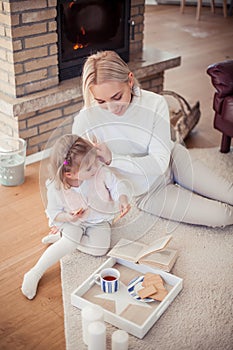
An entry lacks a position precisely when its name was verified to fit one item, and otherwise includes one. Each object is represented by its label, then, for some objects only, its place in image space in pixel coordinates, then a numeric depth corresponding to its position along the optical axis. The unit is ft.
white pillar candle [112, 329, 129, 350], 5.03
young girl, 5.46
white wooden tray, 5.44
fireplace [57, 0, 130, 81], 8.86
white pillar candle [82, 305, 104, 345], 5.18
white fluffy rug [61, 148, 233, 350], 5.37
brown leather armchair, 8.58
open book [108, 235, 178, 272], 6.19
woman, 5.95
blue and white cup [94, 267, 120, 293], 5.86
